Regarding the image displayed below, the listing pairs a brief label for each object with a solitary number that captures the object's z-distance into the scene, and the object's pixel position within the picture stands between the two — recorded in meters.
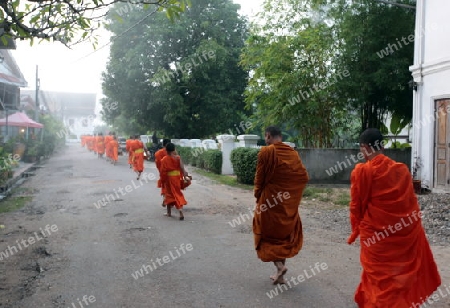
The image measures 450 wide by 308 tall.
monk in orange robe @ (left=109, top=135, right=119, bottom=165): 23.12
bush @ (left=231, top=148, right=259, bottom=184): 13.39
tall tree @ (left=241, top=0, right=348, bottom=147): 14.05
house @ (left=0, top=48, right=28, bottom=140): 26.38
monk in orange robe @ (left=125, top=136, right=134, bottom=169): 16.49
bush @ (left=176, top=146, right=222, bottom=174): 17.67
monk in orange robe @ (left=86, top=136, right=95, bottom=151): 41.36
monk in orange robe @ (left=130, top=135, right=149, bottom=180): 16.03
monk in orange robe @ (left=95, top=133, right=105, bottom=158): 28.77
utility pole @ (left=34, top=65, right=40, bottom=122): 29.54
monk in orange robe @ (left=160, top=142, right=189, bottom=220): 8.66
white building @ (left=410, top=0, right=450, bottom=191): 10.74
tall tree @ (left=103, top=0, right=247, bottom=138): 24.69
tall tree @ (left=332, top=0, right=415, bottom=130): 13.16
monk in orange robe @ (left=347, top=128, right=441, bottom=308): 3.58
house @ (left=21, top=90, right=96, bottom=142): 79.89
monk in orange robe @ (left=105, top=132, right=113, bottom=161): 24.47
